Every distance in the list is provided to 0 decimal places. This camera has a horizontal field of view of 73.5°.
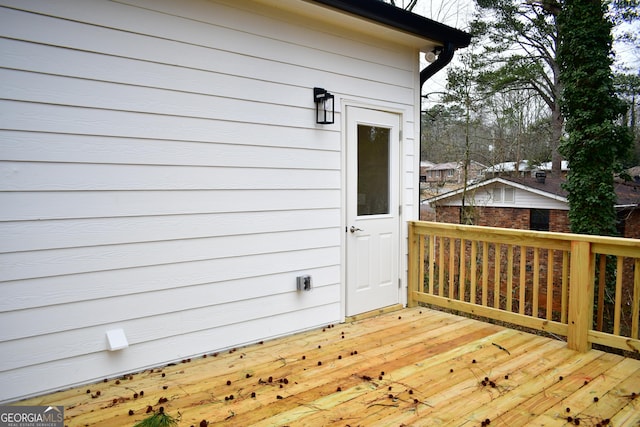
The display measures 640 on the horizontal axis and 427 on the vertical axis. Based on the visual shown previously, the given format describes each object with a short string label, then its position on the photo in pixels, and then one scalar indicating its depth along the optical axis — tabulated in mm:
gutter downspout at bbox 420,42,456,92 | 4304
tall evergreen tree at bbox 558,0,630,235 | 7691
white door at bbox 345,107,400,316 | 4008
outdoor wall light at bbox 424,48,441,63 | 4453
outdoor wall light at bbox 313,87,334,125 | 3672
